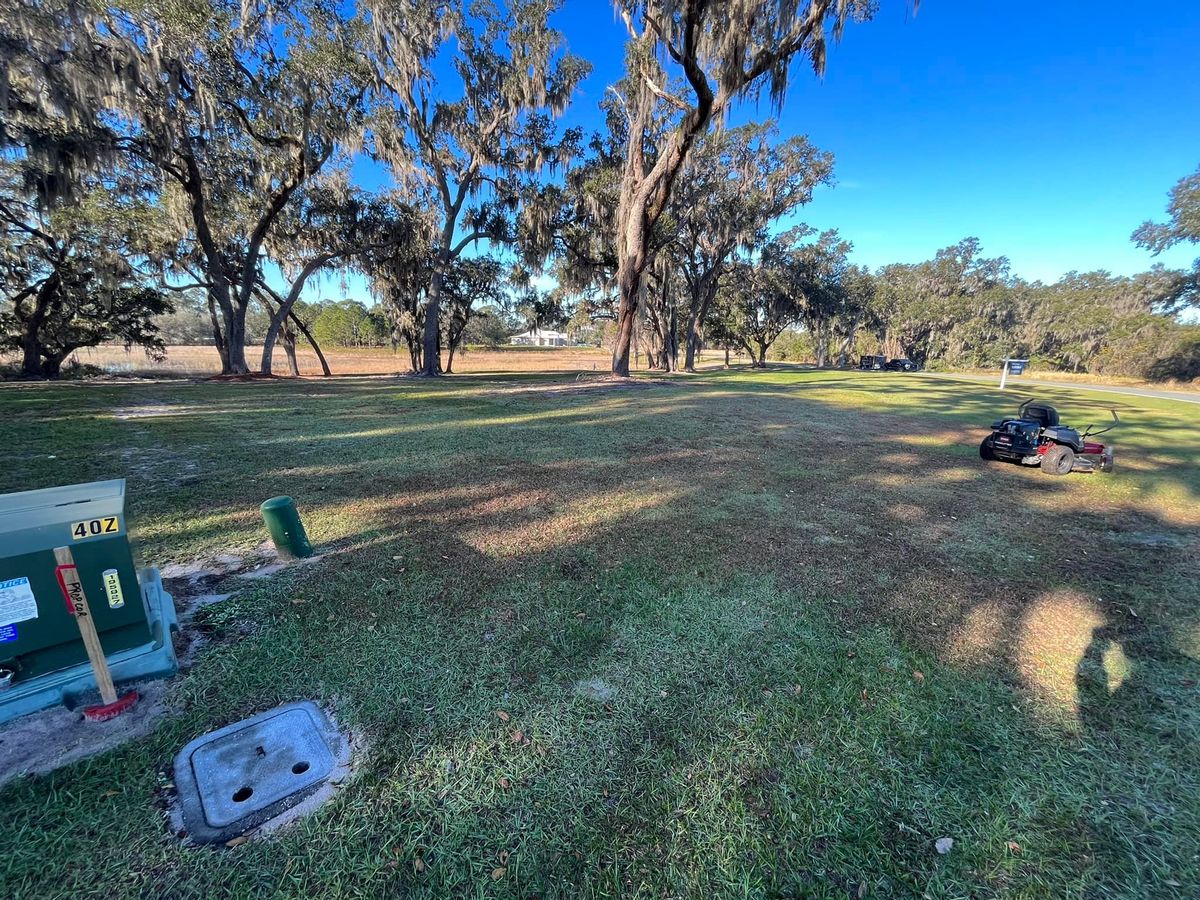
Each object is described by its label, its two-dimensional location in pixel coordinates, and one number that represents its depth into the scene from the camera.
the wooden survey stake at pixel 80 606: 1.72
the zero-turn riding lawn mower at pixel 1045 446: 6.03
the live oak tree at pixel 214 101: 10.29
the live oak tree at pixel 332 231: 17.34
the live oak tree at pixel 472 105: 14.69
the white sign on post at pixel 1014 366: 20.73
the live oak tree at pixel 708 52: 9.70
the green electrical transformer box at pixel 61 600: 1.78
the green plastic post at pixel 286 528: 3.23
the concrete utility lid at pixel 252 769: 1.57
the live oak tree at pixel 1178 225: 24.55
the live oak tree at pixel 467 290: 21.95
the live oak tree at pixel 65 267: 13.38
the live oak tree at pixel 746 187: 21.53
